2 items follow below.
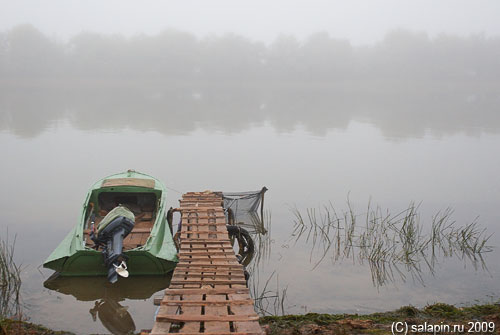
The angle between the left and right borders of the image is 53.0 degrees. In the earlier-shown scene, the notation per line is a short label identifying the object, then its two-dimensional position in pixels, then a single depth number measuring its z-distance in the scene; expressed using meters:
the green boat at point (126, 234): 8.34
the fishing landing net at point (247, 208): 12.17
